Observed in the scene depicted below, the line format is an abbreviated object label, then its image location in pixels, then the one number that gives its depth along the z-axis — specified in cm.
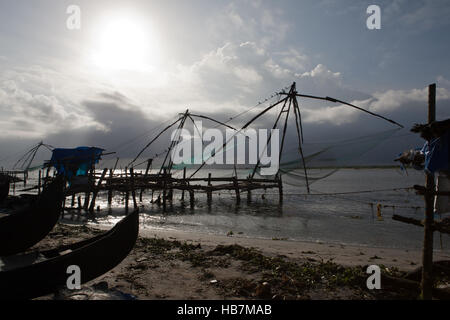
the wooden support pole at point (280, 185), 2112
